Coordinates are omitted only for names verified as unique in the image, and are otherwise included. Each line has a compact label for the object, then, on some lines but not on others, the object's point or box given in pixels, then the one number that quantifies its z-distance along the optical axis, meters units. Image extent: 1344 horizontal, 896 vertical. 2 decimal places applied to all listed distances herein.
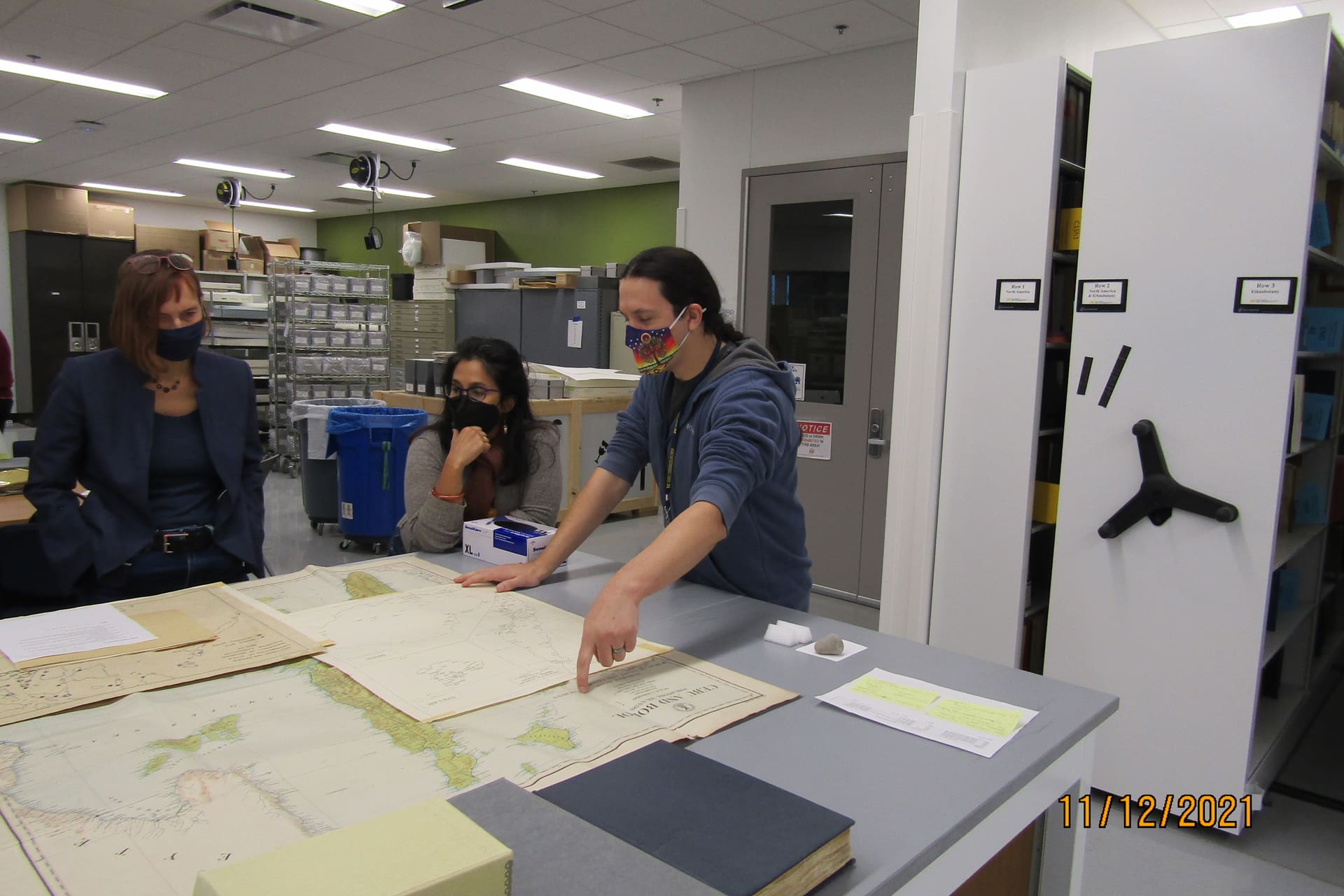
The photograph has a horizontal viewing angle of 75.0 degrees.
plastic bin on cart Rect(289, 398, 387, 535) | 5.53
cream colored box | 0.62
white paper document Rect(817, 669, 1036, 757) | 1.17
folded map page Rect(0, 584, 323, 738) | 1.16
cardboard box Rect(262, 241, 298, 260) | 11.62
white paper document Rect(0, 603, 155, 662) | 1.31
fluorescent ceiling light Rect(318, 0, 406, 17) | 4.44
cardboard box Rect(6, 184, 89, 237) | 10.35
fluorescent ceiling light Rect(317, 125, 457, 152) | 7.34
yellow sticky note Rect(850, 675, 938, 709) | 1.28
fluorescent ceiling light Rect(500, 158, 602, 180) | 8.44
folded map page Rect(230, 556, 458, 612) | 1.63
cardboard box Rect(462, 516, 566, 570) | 1.89
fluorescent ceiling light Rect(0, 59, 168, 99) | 5.80
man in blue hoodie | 1.66
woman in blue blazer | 2.02
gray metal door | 4.41
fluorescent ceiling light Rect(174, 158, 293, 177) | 9.11
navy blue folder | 0.78
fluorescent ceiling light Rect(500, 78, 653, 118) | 5.85
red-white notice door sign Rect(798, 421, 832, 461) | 4.66
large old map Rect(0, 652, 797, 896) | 0.85
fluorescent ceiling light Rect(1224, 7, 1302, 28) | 4.00
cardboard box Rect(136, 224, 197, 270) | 11.12
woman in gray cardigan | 2.39
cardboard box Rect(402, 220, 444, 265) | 9.24
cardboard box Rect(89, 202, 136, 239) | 10.72
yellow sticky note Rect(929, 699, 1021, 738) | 1.20
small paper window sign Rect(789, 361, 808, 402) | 4.71
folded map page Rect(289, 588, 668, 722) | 1.23
